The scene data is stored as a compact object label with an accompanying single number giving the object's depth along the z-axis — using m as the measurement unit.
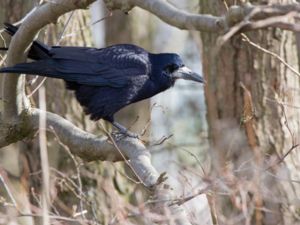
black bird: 14.05
